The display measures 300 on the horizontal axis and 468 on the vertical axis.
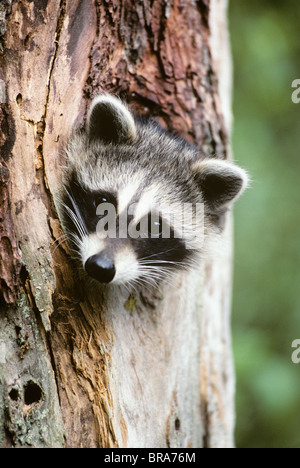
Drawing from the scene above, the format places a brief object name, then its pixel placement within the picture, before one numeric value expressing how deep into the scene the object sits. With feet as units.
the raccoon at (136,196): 7.93
